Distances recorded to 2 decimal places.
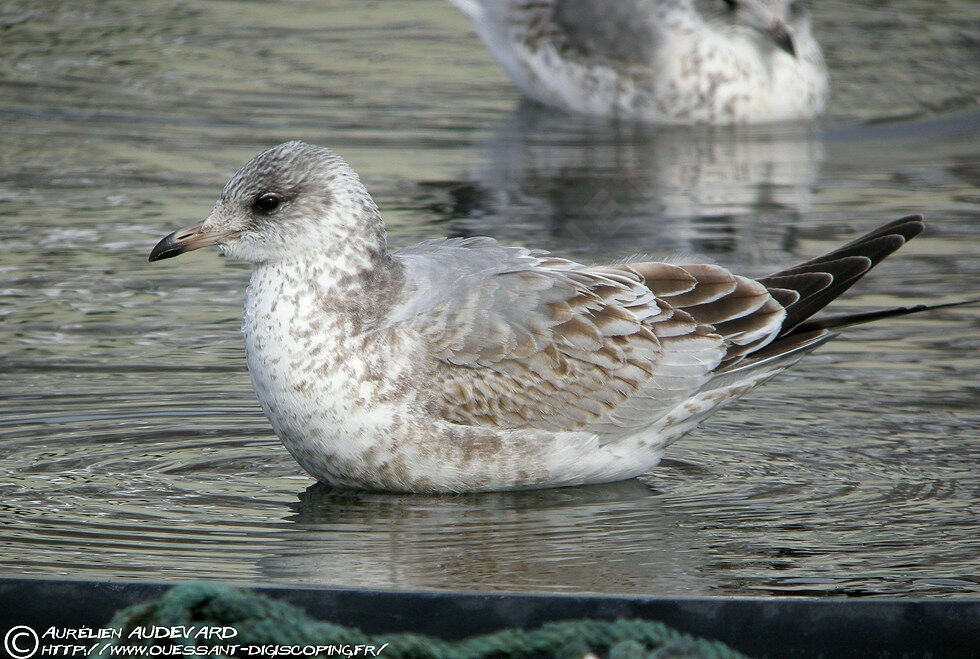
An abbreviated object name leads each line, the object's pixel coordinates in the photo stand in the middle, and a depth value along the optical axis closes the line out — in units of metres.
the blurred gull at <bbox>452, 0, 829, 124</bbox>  25.06
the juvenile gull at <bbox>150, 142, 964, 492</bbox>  12.22
